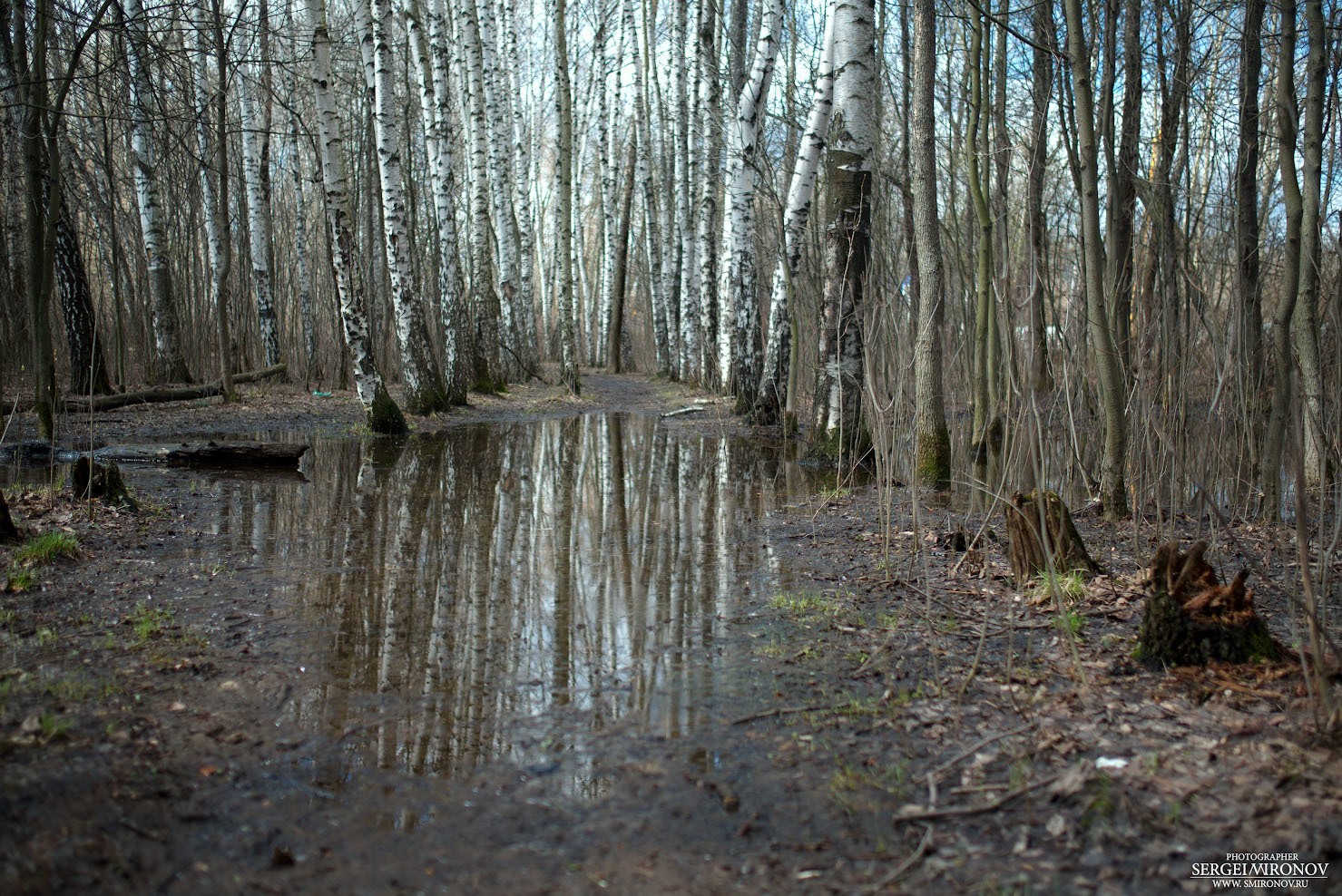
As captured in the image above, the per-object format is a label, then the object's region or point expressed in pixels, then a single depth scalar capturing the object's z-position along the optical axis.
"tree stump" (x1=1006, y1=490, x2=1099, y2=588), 3.81
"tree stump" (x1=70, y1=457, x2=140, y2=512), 5.05
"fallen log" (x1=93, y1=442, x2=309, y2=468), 7.51
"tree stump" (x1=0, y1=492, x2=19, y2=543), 4.06
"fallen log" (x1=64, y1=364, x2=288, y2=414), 9.96
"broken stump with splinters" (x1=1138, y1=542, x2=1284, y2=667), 2.87
